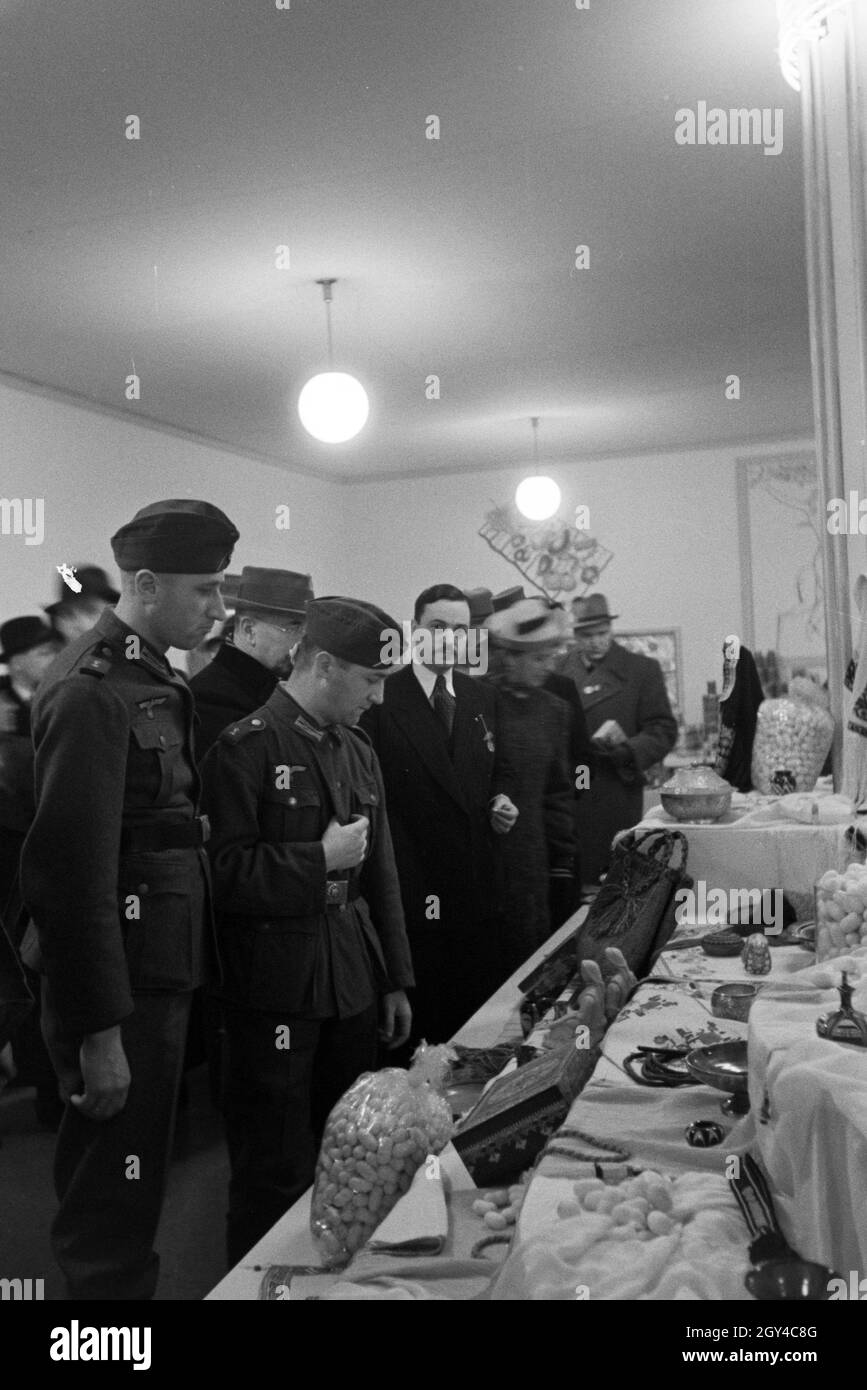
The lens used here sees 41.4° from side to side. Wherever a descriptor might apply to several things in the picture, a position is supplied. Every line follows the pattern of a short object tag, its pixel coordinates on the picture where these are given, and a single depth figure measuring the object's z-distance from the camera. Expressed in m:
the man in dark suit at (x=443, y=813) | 2.51
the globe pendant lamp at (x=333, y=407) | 2.99
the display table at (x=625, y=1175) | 0.78
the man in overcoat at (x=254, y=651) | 2.12
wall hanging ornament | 3.73
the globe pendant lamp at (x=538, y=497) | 3.46
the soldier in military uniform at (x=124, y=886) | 1.42
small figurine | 1.53
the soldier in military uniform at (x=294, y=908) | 1.70
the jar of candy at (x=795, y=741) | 2.09
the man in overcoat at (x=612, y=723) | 3.21
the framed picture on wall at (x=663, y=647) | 4.25
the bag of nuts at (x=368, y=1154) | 1.15
